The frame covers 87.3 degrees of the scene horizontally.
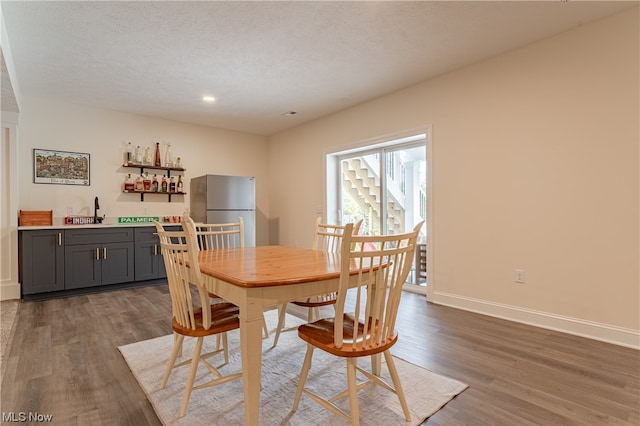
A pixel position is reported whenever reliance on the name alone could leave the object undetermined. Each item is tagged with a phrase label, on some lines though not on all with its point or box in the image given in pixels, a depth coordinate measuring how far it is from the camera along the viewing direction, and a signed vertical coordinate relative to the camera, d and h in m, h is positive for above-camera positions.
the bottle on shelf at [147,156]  5.02 +0.80
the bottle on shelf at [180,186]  5.30 +0.37
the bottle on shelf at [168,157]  5.21 +0.82
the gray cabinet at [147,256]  4.46 -0.62
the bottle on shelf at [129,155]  4.88 +0.80
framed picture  4.25 +0.56
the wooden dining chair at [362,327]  1.43 -0.54
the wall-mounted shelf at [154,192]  4.95 +0.26
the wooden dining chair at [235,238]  2.66 -0.40
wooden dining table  1.41 -0.35
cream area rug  1.62 -1.01
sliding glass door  4.20 +0.29
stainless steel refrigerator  5.00 +0.14
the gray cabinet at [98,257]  4.01 -0.59
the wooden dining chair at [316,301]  2.32 -0.65
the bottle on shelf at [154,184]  5.07 +0.39
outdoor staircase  4.49 +0.24
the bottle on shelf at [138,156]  4.95 +0.79
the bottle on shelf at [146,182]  4.98 +0.40
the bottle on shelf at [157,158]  5.11 +0.78
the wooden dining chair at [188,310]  1.66 -0.52
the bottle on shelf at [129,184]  4.84 +0.37
